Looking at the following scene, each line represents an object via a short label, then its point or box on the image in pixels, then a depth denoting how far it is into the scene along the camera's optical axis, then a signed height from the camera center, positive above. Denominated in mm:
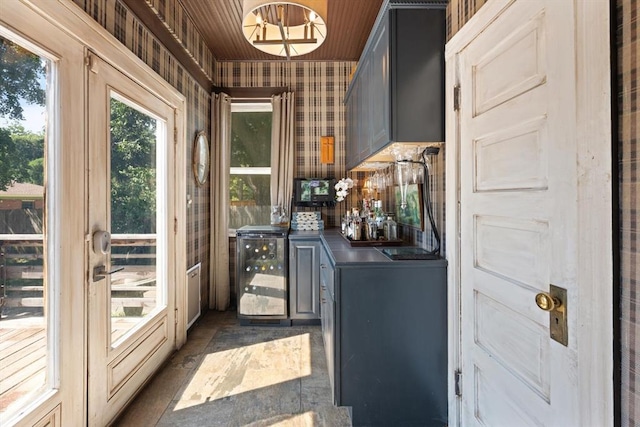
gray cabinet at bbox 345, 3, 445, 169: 1711 +780
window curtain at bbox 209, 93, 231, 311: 3672 +189
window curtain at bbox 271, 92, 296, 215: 3709 +840
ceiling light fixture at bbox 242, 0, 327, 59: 1689 +1180
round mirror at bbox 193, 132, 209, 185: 3207 +608
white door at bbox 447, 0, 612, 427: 923 -21
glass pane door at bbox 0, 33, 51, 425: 1248 -71
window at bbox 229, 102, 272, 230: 3961 +612
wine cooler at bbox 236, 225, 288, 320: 3230 -630
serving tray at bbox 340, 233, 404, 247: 2314 -230
